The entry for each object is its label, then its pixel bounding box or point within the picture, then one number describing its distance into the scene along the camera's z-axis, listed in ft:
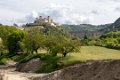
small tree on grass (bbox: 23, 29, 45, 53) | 170.12
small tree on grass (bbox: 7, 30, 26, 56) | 204.49
